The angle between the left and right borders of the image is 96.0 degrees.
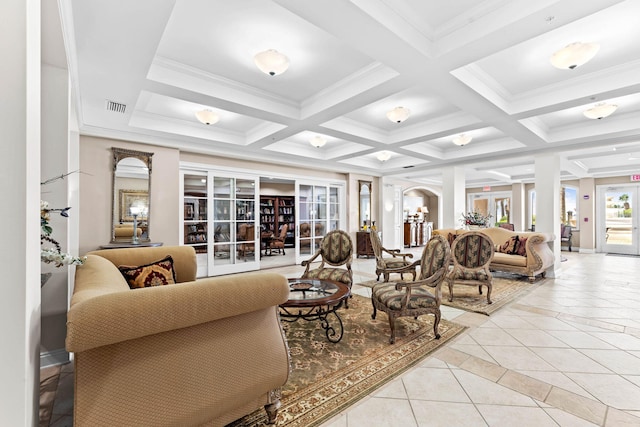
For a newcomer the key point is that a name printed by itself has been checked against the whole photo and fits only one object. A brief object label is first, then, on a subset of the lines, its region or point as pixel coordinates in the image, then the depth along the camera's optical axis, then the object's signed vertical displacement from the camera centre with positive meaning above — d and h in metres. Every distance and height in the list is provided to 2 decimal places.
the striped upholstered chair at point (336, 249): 4.26 -0.55
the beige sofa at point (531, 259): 5.14 -0.84
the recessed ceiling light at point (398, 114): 3.90 +1.36
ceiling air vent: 3.43 +1.30
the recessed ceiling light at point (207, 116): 3.99 +1.35
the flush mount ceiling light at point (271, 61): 2.60 +1.39
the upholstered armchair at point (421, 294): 2.75 -0.81
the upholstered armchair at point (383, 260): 4.50 -0.77
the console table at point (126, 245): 4.28 -0.49
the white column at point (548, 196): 5.84 +0.36
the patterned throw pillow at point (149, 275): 2.33 -0.52
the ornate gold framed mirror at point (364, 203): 8.41 +0.31
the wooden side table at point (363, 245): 8.06 -0.89
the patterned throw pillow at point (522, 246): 5.41 -0.62
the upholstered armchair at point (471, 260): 4.11 -0.68
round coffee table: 2.46 -0.78
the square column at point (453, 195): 7.15 +0.46
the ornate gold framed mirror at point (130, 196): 4.50 +0.27
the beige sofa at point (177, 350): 1.12 -0.63
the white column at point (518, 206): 10.65 +0.28
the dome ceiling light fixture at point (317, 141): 5.23 +1.33
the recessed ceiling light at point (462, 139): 5.23 +1.36
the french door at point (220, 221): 5.54 -0.16
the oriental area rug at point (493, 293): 3.81 -1.23
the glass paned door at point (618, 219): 8.70 -0.16
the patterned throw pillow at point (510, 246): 5.62 -0.65
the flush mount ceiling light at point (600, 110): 3.62 +1.33
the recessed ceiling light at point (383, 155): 6.55 +1.34
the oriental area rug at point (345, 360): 1.79 -1.22
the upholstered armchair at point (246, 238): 6.14 -0.54
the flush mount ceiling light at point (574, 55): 2.49 +1.41
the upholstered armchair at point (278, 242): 8.65 -0.87
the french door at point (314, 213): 7.37 +0.00
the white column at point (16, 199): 0.88 +0.04
